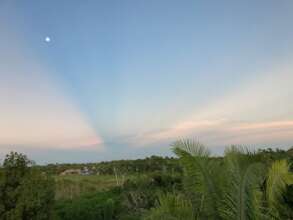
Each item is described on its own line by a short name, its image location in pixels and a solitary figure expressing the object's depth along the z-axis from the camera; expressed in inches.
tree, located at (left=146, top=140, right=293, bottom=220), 126.3
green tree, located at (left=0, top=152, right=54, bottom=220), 241.1
